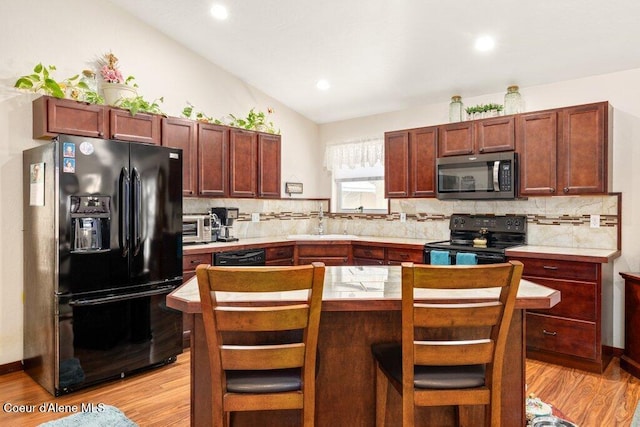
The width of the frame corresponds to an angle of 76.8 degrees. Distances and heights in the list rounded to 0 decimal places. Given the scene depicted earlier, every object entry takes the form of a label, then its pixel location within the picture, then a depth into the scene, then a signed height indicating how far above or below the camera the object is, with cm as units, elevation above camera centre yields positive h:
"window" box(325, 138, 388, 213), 526 +47
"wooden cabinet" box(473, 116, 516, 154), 381 +73
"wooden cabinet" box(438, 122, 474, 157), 407 +73
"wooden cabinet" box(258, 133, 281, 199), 461 +52
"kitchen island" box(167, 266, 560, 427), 176 -74
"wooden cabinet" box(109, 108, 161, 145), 334 +72
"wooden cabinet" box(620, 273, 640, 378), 313 -92
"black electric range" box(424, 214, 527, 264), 385 -26
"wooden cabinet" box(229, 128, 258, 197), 433 +52
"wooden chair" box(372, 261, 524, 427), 142 -49
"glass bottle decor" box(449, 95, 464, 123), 430 +107
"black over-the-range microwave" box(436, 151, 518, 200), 379 +33
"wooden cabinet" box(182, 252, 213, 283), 363 -48
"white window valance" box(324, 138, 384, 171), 520 +75
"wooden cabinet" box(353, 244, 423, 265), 418 -49
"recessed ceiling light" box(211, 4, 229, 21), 349 +175
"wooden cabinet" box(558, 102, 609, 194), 335 +51
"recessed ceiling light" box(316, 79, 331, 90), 456 +144
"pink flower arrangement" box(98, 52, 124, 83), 354 +126
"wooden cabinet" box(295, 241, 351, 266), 467 -50
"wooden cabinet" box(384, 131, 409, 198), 457 +53
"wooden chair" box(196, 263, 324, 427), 138 -49
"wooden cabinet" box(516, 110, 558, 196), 358 +53
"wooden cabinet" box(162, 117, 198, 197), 378 +65
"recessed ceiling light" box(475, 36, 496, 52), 336 +142
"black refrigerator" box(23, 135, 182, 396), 278 -36
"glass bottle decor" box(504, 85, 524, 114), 392 +105
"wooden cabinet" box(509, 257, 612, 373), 314 -88
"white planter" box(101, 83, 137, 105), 347 +102
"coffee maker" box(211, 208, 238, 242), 439 -10
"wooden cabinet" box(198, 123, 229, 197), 406 +52
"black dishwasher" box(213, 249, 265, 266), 391 -48
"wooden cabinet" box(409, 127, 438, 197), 434 +53
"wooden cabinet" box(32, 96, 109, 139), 304 +72
